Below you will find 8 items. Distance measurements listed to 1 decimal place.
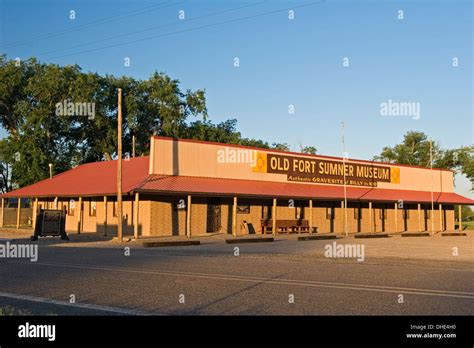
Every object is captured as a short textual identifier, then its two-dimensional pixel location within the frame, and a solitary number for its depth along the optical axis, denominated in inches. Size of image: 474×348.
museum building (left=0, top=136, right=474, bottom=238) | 1350.9
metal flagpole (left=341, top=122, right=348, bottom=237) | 1595.7
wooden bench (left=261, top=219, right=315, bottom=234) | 1536.7
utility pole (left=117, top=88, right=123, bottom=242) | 1178.6
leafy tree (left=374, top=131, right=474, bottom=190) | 3499.0
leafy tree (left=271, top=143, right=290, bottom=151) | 3851.6
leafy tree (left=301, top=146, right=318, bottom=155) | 4192.9
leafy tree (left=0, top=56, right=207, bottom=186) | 2416.3
